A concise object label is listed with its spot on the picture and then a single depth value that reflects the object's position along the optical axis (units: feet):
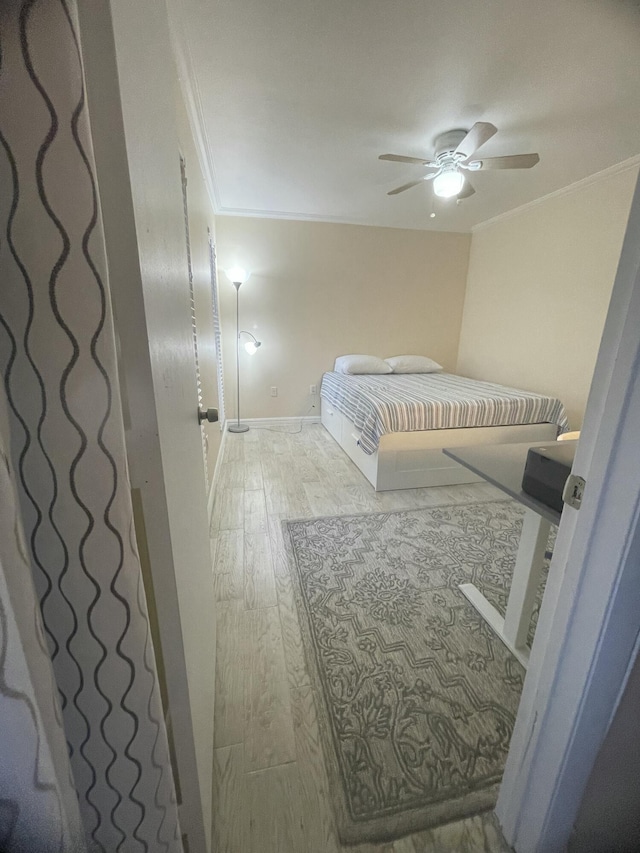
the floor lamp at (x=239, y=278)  11.06
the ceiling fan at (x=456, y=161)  6.40
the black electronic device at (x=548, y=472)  3.02
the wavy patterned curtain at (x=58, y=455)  0.97
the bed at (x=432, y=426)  8.23
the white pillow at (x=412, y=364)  12.96
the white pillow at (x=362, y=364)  12.35
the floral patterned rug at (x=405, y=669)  2.98
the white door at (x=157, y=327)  1.34
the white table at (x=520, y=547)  3.95
